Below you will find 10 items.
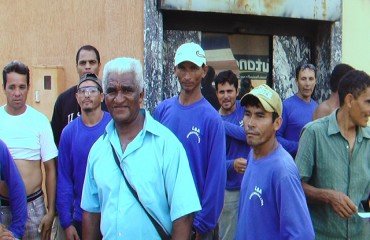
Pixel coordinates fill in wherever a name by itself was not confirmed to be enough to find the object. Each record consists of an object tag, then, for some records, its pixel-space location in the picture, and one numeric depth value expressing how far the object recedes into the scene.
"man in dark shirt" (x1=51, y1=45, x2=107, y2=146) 5.16
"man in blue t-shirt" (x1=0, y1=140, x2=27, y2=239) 4.12
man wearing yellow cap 2.96
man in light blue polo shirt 2.98
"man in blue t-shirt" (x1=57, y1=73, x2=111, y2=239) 4.53
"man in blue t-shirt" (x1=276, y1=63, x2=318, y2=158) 5.78
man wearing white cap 4.09
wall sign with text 7.26
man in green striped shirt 3.71
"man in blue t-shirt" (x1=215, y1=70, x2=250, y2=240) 5.26
